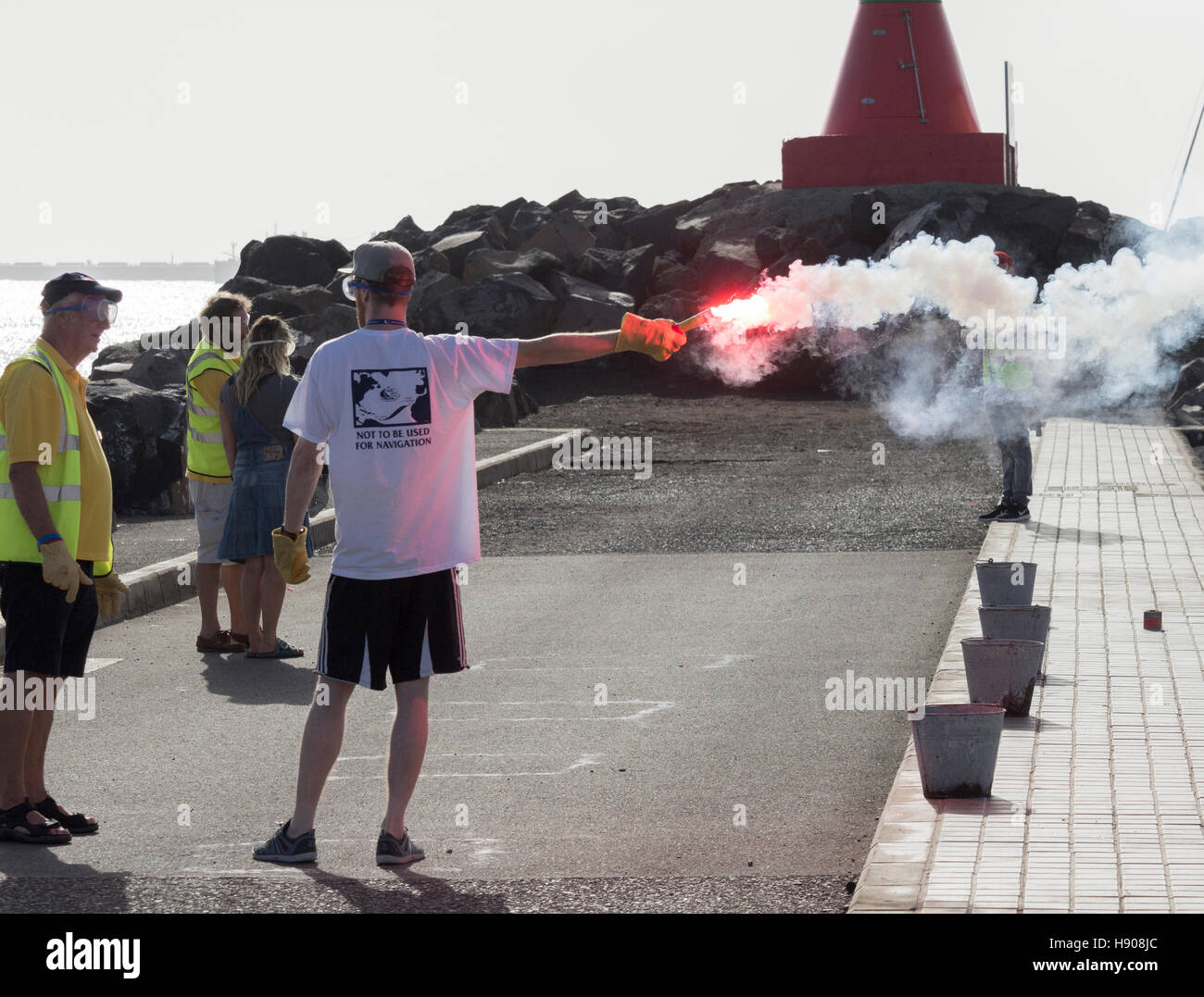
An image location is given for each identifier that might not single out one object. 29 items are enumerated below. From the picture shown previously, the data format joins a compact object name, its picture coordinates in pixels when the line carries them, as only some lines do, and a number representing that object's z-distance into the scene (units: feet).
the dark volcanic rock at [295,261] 150.92
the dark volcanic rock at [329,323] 103.71
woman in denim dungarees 30.40
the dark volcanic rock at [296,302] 122.83
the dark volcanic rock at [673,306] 110.01
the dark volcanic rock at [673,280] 121.39
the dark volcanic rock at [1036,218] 117.29
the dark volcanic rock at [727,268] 118.42
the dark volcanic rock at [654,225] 144.77
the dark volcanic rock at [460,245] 128.77
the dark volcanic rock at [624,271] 124.67
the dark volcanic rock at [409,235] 149.07
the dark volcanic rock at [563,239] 134.00
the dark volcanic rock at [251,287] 131.34
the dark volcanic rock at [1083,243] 118.52
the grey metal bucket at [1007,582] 29.71
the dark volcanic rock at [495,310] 111.34
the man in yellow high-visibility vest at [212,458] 31.60
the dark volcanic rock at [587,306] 112.06
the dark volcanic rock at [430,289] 116.37
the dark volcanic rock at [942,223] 109.81
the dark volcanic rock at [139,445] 53.11
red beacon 123.54
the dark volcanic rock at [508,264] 119.55
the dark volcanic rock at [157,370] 90.22
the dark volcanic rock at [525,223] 142.61
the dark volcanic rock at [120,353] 116.26
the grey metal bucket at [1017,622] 26.78
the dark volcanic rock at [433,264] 124.67
